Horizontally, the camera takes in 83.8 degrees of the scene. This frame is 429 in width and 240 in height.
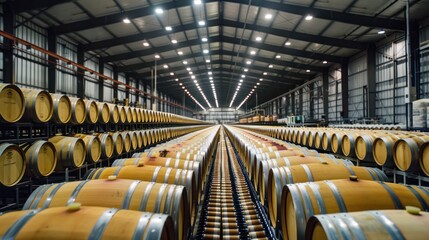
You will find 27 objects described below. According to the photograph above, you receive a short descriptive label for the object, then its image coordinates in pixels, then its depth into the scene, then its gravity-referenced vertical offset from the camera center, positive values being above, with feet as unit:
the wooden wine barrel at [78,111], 18.34 +1.08
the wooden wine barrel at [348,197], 6.19 -1.99
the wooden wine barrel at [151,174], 9.23 -1.99
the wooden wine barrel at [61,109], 16.35 +1.13
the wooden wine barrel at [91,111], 20.36 +1.13
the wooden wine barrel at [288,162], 10.98 -1.85
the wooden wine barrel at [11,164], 11.82 -2.05
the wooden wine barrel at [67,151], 16.11 -1.81
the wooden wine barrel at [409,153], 12.93 -1.72
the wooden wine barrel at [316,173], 8.63 -1.89
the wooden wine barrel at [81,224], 4.43 -1.95
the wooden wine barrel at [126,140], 25.04 -1.74
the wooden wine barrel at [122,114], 26.20 +1.11
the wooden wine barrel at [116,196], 6.62 -2.04
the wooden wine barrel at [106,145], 21.08 -1.87
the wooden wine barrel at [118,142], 23.19 -1.82
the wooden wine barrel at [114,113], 24.37 +1.17
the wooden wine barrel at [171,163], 11.43 -1.91
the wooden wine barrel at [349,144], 18.30 -1.66
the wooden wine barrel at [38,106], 14.19 +1.17
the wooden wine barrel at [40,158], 13.67 -2.02
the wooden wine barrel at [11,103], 12.10 +1.15
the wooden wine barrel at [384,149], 14.78 -1.74
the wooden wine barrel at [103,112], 22.39 +1.14
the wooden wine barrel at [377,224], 4.16 -1.86
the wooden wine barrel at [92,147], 18.78 -1.84
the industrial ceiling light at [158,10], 38.08 +18.13
